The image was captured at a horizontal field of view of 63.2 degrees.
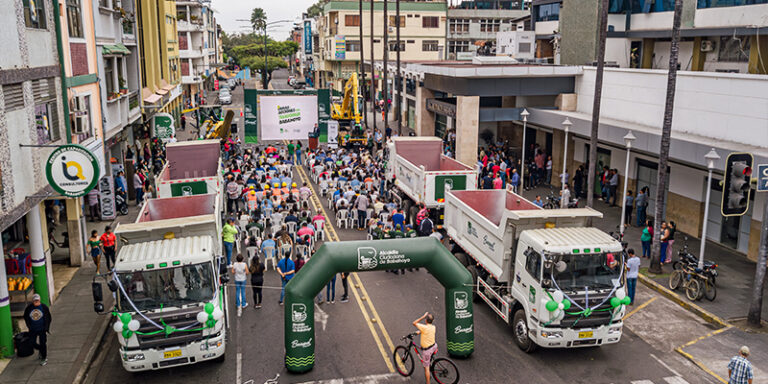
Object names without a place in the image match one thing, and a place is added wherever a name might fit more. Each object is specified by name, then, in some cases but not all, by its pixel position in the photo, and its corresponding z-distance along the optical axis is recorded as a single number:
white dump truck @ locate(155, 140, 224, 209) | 27.91
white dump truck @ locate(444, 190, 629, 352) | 12.79
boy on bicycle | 11.91
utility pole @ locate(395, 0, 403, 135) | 42.96
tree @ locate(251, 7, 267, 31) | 165.40
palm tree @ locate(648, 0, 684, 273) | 18.16
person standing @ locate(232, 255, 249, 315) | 15.62
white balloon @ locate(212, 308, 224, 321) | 12.21
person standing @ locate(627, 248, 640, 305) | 16.05
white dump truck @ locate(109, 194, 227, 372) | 12.05
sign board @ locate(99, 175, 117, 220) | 24.11
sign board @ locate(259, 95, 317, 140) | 39.41
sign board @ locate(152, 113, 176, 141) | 32.56
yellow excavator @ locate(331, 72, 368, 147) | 43.72
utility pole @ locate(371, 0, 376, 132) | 46.73
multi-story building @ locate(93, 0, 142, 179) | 24.56
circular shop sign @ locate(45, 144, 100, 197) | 13.52
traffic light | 14.39
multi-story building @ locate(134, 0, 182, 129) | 35.84
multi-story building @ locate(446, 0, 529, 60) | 79.69
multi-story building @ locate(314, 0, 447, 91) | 76.88
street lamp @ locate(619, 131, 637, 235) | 20.34
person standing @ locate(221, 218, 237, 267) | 18.94
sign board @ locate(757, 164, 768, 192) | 14.80
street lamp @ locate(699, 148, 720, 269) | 16.83
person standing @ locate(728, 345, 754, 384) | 10.63
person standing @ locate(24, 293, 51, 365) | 13.16
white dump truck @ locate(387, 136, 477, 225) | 22.64
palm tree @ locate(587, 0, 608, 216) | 20.95
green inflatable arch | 12.65
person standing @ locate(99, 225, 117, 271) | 19.16
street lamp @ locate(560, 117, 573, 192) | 24.48
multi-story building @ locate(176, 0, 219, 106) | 73.19
